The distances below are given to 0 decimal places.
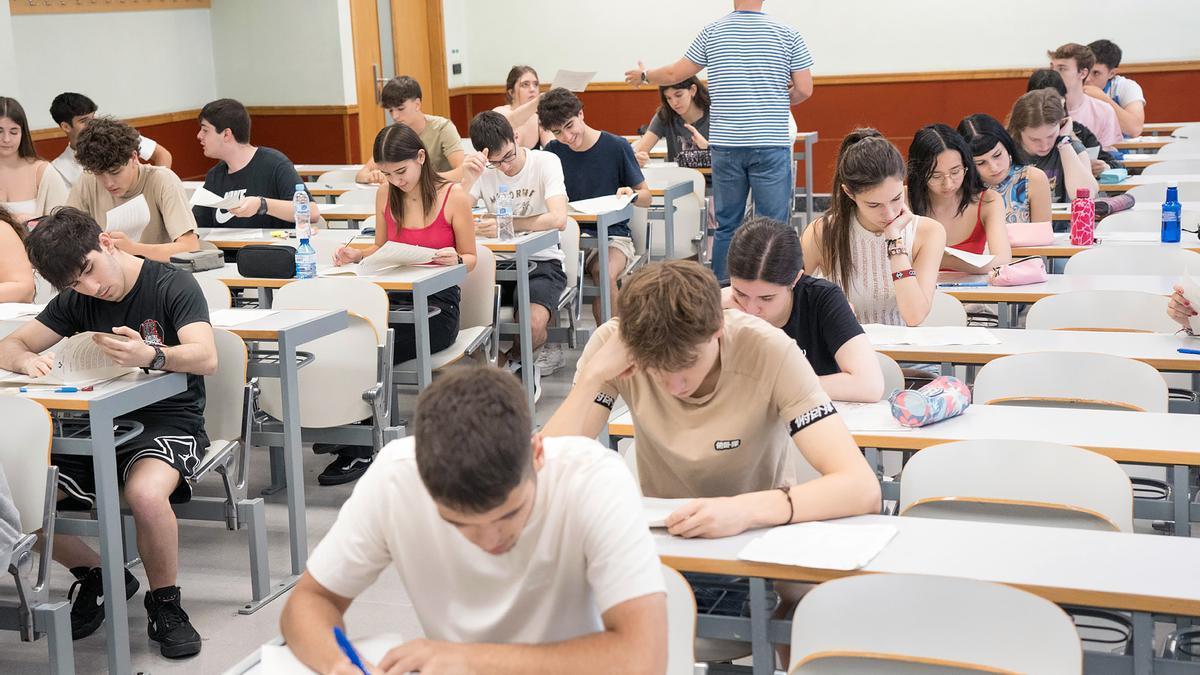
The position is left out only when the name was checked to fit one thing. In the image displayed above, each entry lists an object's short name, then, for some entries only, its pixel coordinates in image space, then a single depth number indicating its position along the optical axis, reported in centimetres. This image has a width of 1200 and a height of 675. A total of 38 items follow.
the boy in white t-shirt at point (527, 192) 568
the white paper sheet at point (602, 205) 613
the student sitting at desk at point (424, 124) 712
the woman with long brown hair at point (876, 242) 375
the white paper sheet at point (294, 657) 177
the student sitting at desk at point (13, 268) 457
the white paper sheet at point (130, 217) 477
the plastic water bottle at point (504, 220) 551
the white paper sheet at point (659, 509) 229
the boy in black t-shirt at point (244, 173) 567
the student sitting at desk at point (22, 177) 588
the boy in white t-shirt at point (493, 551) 154
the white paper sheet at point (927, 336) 363
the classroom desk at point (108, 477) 314
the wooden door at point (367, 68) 1055
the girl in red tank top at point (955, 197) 442
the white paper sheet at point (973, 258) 438
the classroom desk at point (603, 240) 605
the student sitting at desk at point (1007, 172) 479
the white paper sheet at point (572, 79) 747
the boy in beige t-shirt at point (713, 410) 221
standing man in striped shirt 629
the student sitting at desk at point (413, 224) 488
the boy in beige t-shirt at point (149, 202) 489
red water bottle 500
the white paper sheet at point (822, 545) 212
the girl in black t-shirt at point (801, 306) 299
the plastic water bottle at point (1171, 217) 488
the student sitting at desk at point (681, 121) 812
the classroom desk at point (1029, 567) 198
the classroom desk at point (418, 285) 461
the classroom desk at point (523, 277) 535
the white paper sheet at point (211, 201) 554
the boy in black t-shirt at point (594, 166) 643
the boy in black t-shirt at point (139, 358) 332
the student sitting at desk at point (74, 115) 664
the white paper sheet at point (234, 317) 394
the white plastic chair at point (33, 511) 299
